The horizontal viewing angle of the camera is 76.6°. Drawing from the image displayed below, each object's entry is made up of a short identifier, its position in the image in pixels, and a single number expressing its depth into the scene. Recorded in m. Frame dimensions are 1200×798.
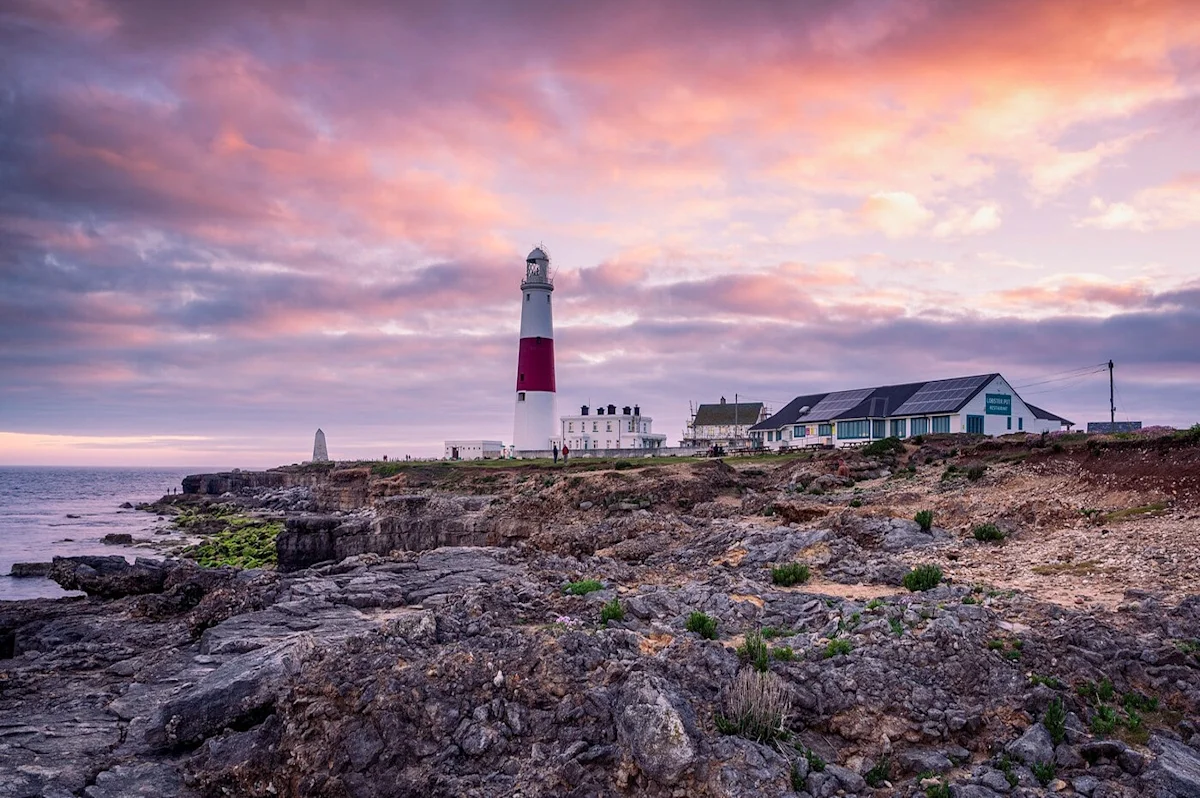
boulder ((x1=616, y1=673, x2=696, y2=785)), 9.27
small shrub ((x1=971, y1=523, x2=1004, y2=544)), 21.59
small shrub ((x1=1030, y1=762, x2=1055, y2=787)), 9.10
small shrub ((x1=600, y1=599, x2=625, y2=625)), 13.74
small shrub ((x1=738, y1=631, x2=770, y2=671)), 11.40
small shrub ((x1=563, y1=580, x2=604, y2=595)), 15.91
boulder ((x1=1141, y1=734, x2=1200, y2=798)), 8.65
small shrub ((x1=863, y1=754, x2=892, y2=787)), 9.39
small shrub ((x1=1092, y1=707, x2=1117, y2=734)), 9.90
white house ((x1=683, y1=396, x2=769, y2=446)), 88.81
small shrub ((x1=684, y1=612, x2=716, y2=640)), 13.02
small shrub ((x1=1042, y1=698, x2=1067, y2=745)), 9.77
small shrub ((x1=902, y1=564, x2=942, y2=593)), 16.36
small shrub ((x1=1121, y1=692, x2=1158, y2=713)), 10.43
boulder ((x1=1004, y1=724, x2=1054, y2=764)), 9.44
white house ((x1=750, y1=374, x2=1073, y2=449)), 59.81
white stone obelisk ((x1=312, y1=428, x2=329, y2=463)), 116.64
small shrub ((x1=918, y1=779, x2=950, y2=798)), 8.95
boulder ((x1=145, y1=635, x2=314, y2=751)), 11.23
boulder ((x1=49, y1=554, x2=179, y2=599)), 22.58
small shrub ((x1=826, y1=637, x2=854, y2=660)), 11.92
